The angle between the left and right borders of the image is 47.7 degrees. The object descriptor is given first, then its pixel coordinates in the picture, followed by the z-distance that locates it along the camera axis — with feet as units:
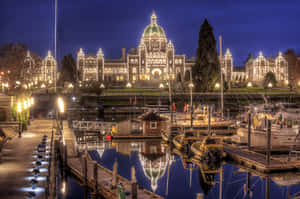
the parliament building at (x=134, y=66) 492.95
